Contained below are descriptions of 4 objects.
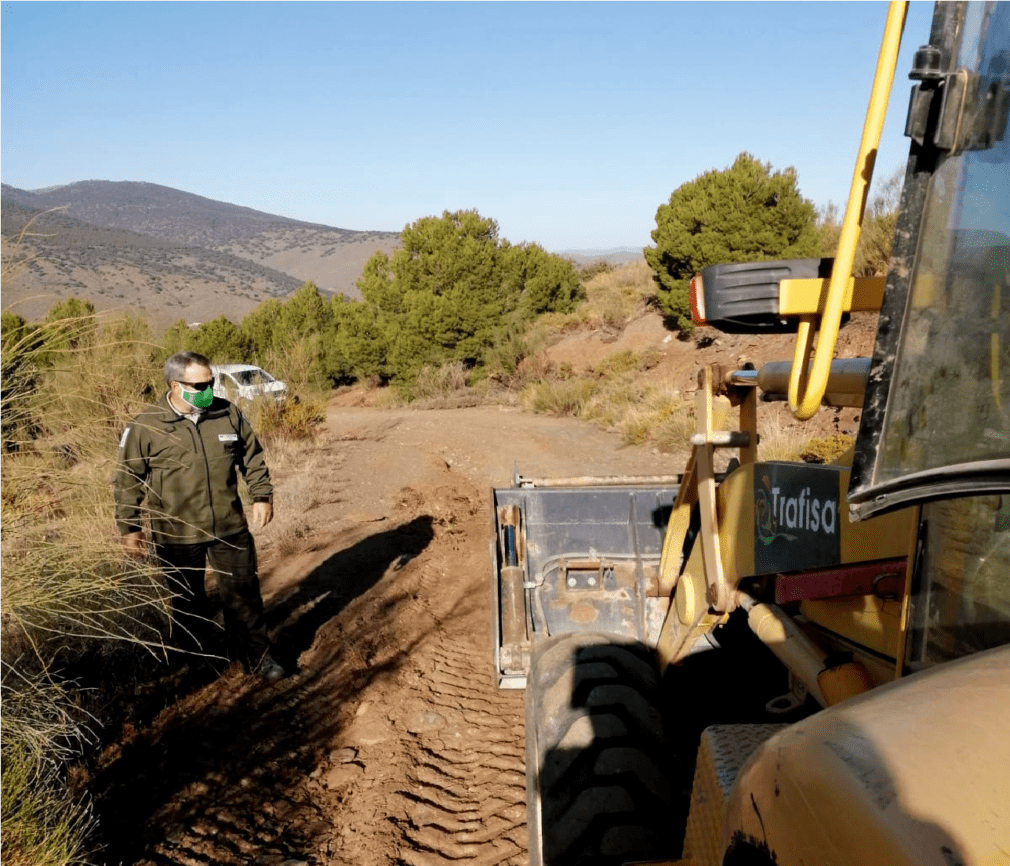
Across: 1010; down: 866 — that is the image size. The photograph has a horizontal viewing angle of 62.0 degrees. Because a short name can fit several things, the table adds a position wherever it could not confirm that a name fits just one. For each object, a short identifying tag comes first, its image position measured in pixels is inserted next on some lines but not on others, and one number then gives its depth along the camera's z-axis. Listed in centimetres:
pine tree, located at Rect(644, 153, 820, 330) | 1725
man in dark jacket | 456
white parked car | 1327
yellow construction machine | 97
